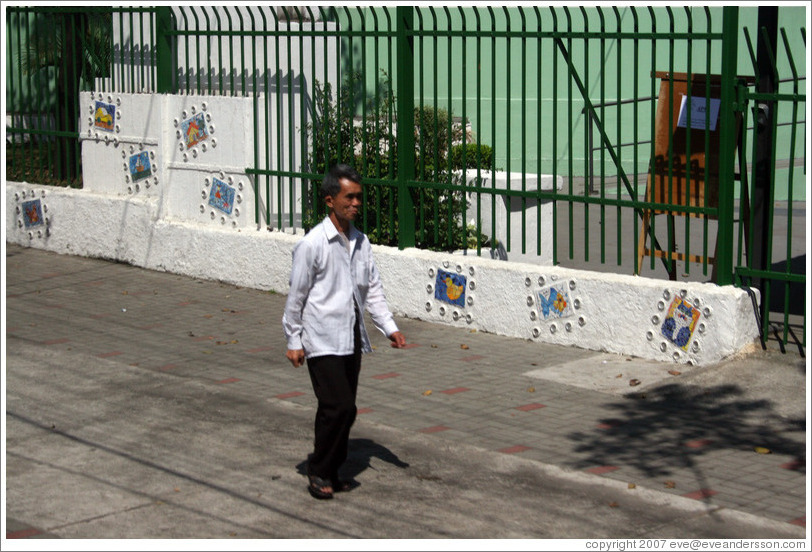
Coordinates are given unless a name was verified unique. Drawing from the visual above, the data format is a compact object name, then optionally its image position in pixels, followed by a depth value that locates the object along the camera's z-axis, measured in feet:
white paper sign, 30.81
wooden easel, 30.86
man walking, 21.45
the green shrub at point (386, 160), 36.70
